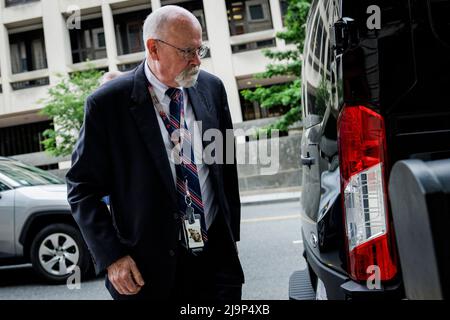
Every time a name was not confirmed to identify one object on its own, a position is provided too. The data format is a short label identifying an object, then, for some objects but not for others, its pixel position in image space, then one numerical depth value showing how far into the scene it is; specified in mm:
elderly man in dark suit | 2008
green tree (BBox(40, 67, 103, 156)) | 16391
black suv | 1754
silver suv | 5855
